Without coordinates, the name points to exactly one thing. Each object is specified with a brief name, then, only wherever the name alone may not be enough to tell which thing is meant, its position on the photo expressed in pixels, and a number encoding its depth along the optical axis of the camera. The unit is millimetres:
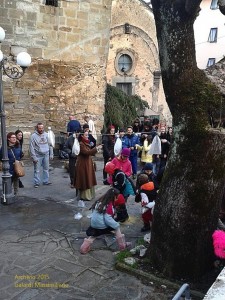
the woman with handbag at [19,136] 8404
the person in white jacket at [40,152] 8484
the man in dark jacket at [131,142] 9117
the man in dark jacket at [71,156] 7469
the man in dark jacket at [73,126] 10355
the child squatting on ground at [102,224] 4996
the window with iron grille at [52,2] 11683
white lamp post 7207
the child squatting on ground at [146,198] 5848
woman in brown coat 6949
